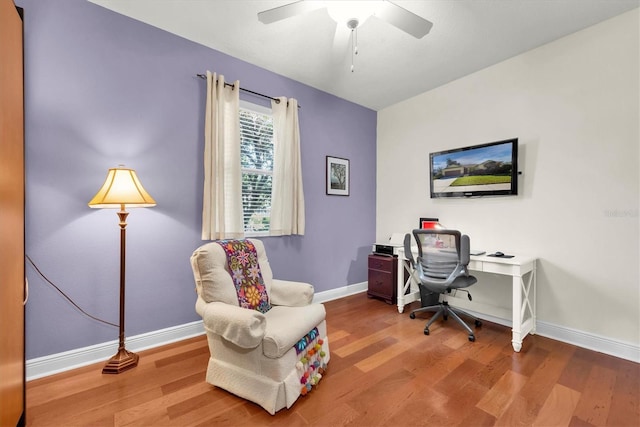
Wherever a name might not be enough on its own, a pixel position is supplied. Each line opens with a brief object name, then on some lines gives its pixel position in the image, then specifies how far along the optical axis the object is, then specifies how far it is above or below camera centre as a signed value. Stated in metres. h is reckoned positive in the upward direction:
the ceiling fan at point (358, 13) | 1.68 +1.24
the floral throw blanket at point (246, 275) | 1.98 -0.48
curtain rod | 2.58 +1.24
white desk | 2.32 -0.62
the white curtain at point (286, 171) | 3.05 +0.44
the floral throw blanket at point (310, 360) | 1.71 -0.97
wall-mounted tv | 2.73 +0.47
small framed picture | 3.62 +0.48
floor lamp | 1.86 +0.05
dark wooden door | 1.23 -0.06
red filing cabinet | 3.45 -0.83
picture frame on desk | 3.27 -0.11
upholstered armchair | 1.57 -0.72
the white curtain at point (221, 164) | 2.54 +0.43
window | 2.92 +0.49
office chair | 2.52 -0.49
